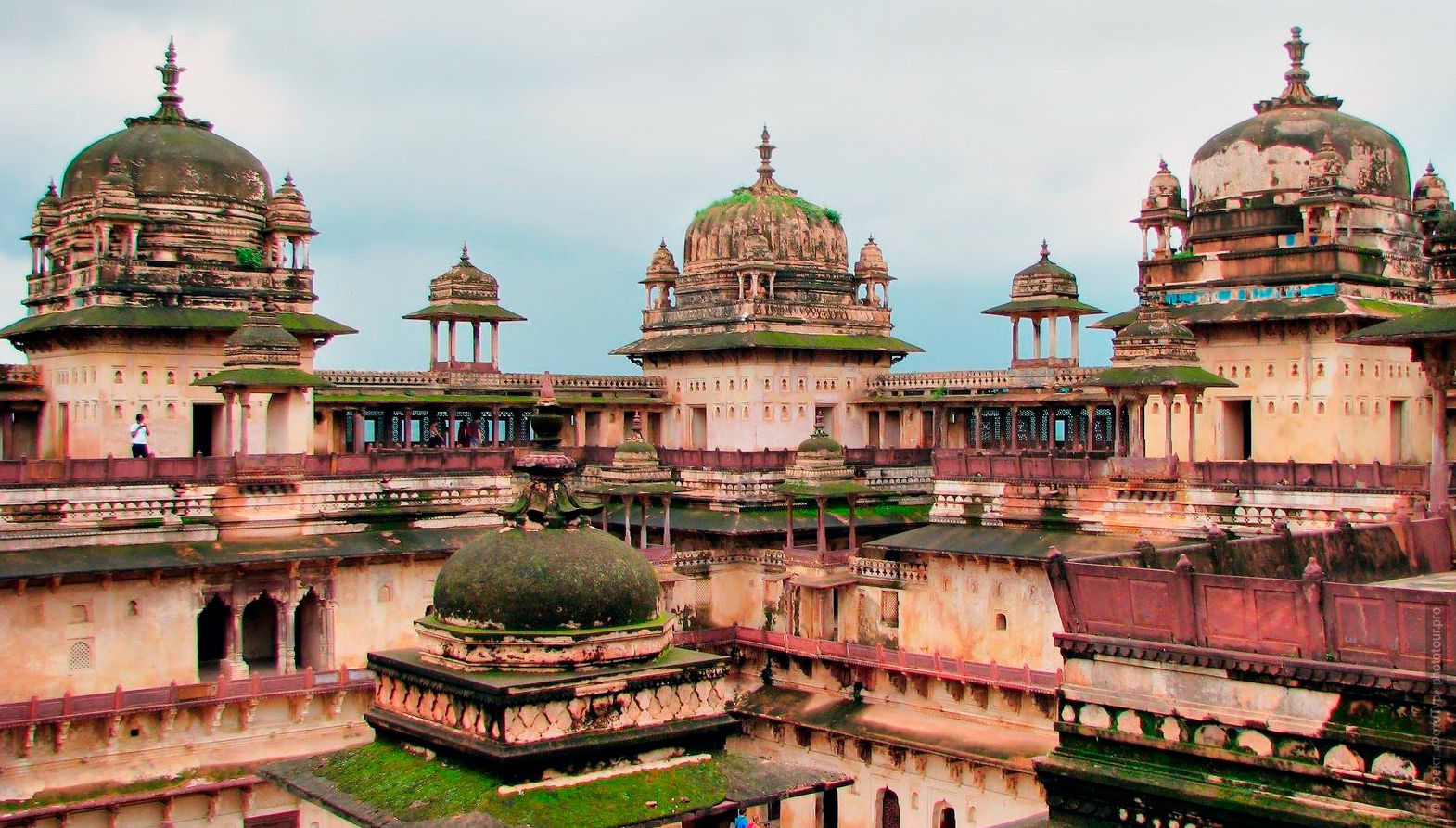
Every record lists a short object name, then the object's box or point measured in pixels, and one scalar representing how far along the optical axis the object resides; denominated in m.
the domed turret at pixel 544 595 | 13.02
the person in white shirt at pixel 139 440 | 32.69
